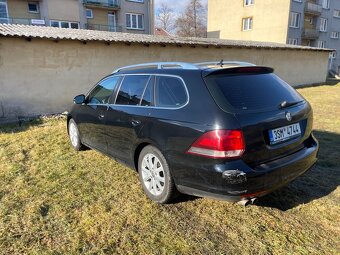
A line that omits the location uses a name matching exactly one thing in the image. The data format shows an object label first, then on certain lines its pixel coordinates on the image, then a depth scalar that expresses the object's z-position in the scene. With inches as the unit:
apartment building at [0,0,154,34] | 1063.0
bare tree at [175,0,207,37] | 2397.9
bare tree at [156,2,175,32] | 2721.5
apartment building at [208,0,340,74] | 1314.0
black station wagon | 106.3
